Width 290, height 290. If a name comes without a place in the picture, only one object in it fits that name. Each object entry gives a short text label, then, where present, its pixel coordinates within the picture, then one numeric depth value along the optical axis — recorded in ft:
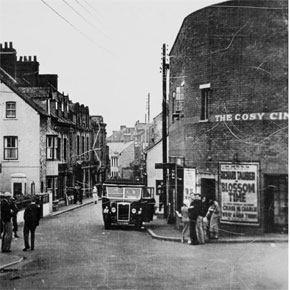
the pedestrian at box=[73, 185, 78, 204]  67.31
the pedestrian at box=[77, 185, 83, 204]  66.54
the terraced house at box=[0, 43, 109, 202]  53.26
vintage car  59.72
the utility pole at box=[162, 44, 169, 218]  62.63
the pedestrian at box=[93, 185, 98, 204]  71.26
